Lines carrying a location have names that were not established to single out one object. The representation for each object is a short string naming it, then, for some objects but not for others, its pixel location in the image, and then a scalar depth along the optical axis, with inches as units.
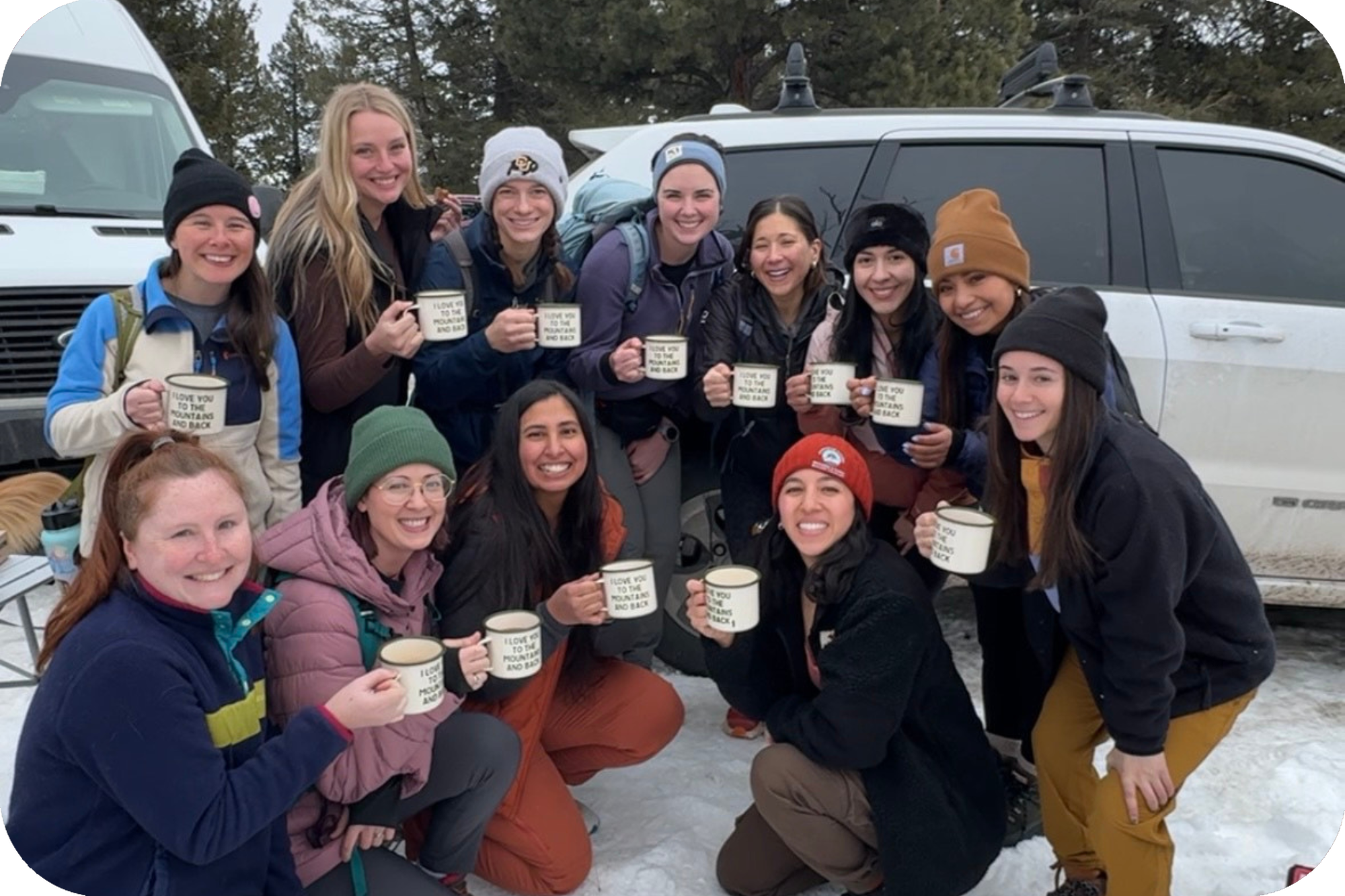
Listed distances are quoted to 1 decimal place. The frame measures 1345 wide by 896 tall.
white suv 144.6
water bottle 119.6
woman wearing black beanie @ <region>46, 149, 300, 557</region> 108.5
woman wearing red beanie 101.6
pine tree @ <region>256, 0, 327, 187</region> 995.9
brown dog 153.3
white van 181.2
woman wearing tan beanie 114.0
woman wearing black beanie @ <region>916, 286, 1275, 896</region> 90.6
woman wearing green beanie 95.6
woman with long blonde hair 121.6
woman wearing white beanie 127.2
